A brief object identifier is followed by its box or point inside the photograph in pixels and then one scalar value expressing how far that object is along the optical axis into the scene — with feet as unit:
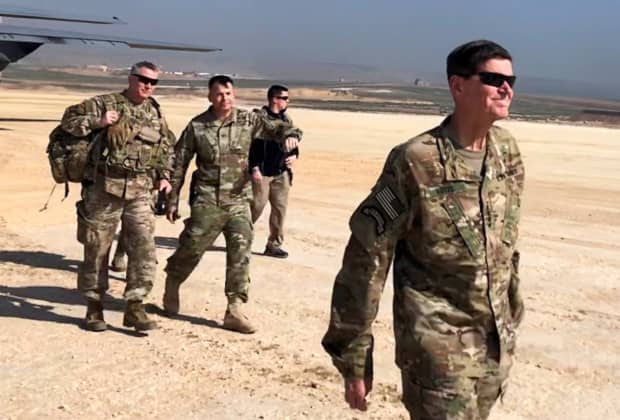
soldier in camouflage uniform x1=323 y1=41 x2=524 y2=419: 9.09
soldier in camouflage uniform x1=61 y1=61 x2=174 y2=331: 19.93
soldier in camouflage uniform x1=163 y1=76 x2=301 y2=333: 20.95
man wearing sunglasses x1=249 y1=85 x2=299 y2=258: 27.78
